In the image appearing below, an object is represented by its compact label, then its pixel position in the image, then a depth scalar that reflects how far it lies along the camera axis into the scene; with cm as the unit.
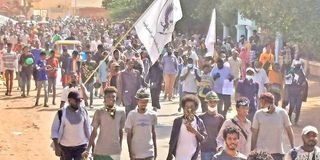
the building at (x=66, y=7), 10388
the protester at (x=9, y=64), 2195
